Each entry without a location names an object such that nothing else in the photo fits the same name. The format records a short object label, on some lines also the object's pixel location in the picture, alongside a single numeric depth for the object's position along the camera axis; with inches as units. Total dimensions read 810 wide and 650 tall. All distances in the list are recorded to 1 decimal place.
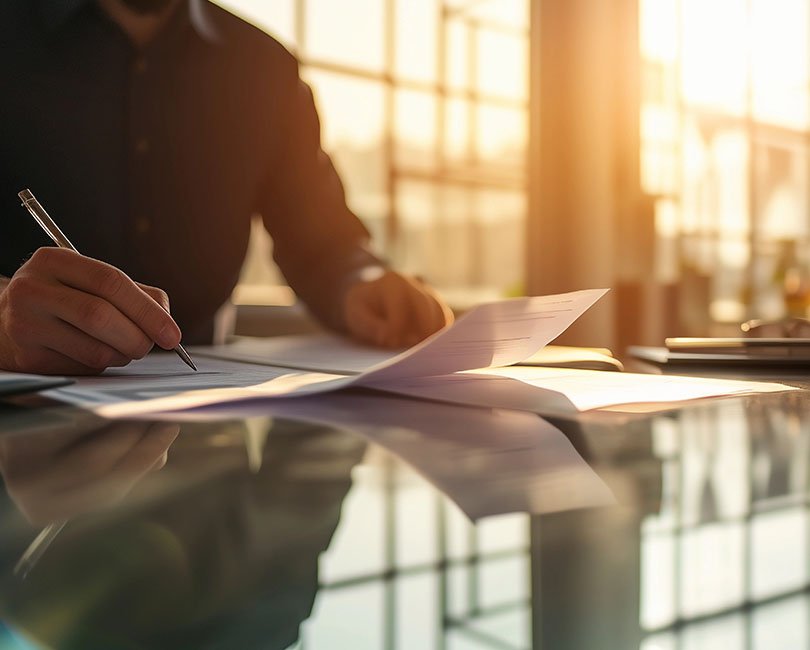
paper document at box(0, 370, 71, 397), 14.0
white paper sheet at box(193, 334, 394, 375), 23.1
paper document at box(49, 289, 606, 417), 14.8
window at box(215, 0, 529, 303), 116.3
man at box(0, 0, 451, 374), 45.8
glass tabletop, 4.6
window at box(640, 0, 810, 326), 157.0
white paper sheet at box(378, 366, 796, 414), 16.0
